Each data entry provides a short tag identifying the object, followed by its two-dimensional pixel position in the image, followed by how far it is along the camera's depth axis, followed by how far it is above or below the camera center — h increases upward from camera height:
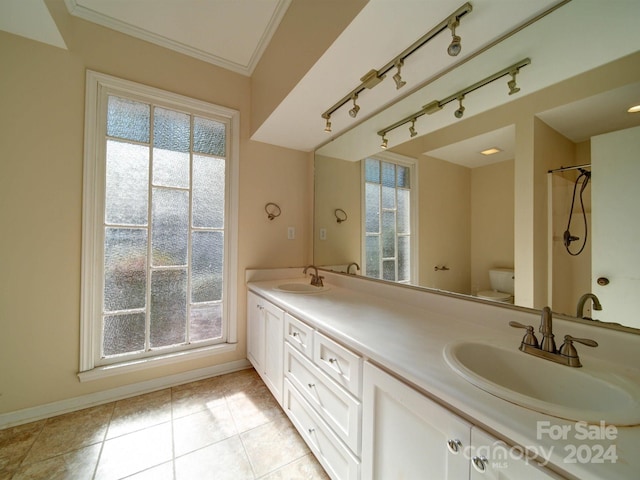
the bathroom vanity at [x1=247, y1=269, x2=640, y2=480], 0.47 -0.38
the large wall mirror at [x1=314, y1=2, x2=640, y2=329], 0.80 +0.26
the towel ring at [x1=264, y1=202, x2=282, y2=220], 2.24 +0.30
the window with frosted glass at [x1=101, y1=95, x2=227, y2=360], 1.71 +0.09
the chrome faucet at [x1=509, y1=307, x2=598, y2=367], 0.70 -0.32
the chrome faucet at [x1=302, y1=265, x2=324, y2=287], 1.96 -0.32
